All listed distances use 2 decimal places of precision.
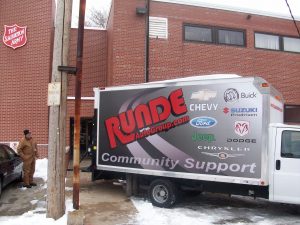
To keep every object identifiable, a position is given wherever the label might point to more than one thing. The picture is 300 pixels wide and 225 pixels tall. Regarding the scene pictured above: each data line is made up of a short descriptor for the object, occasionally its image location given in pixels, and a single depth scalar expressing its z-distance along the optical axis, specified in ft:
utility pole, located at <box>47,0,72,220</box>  16.41
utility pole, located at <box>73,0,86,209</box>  16.99
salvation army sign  32.70
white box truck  16.93
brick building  32.92
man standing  23.71
